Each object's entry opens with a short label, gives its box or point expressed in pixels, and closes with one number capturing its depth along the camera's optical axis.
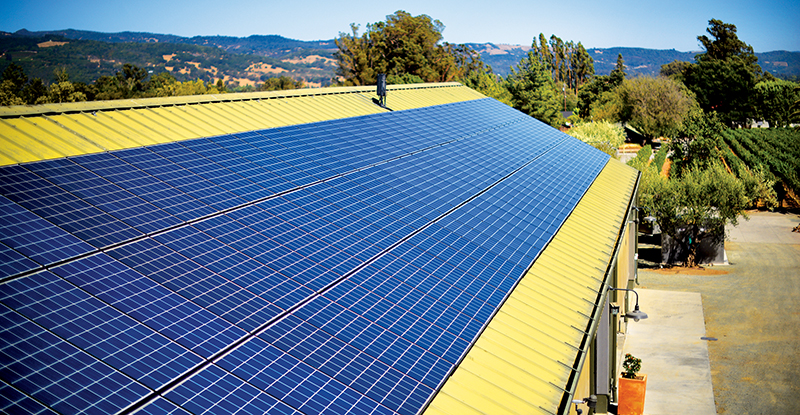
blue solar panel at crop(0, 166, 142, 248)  9.23
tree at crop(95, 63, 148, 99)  108.39
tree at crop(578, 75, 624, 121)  120.88
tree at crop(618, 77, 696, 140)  79.94
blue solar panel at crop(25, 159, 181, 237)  10.17
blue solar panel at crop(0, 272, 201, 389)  6.82
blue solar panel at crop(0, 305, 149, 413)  5.93
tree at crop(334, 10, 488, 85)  100.69
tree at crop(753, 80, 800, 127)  97.00
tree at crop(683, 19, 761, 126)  102.06
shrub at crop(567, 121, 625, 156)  51.69
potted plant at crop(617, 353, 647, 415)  19.00
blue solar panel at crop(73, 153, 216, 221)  11.07
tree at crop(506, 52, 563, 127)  73.12
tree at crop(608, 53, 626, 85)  123.56
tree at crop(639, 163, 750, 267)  34.34
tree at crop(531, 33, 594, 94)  187.62
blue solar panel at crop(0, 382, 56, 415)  5.53
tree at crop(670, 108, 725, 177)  50.78
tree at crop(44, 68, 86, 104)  86.94
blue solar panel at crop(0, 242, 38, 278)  7.60
